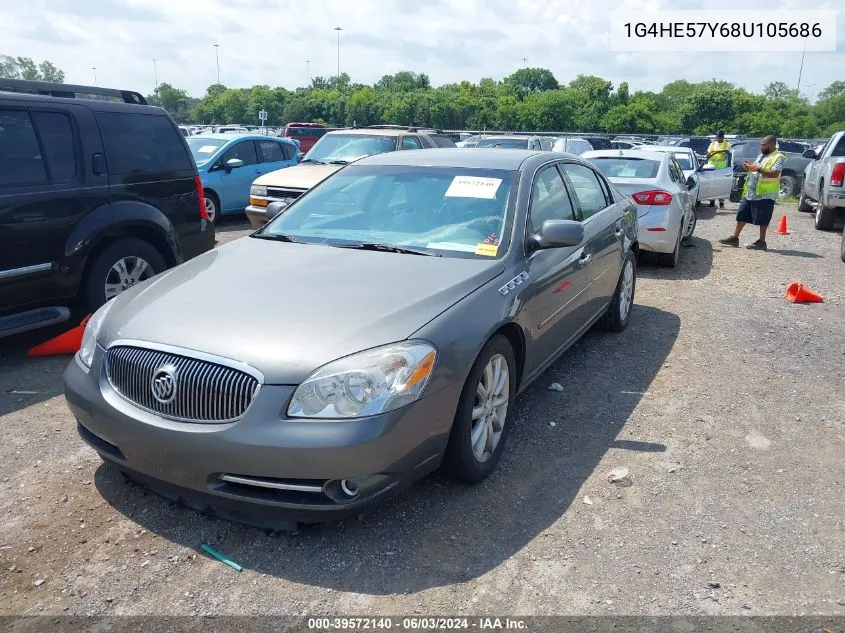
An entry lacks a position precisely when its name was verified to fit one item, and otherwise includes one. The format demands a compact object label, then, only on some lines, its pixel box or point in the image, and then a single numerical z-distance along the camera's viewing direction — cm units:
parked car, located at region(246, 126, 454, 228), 1041
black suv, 504
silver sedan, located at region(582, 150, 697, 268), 885
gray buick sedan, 275
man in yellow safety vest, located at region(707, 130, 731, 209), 1609
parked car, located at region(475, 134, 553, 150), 1694
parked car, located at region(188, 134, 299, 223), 1215
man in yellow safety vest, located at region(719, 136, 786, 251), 1043
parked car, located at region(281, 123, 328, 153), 2846
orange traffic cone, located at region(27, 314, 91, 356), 538
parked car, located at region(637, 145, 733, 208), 1445
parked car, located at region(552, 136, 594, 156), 2200
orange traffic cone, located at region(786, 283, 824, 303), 771
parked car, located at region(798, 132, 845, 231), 1223
